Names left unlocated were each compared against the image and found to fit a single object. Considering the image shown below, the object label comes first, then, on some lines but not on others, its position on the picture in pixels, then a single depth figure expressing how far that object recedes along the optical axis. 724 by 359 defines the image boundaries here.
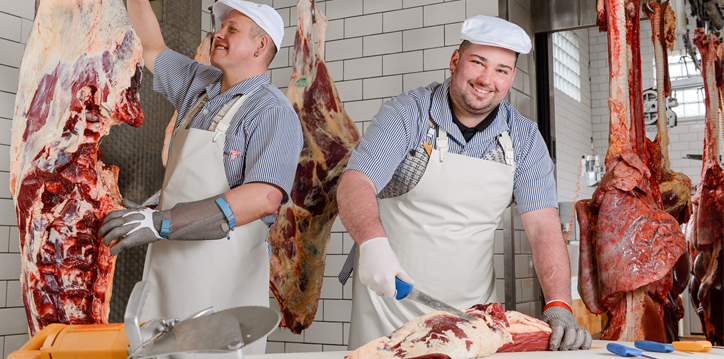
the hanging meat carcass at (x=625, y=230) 2.30
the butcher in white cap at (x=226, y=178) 2.03
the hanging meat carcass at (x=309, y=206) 2.94
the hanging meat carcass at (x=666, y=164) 2.83
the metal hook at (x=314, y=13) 3.10
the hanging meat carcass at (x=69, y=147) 1.85
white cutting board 1.49
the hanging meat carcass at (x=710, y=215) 2.92
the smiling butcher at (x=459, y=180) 2.28
